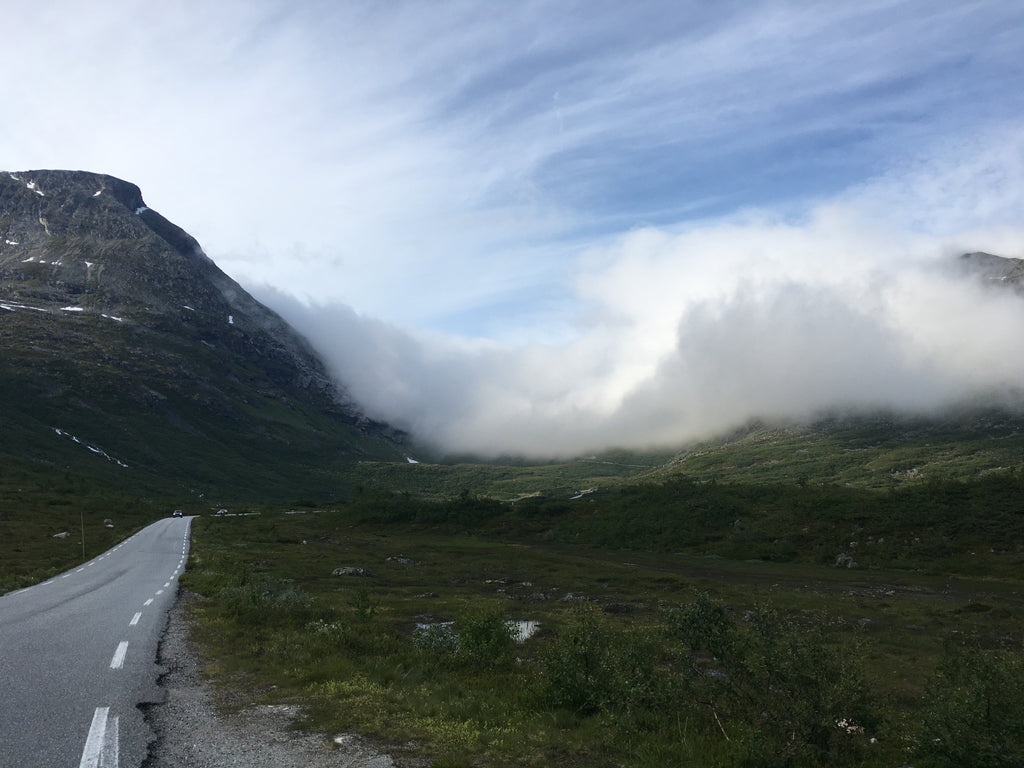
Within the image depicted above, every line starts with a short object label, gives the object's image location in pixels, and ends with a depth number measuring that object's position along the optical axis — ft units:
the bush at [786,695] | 34.78
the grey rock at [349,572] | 176.61
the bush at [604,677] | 41.22
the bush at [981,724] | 30.66
